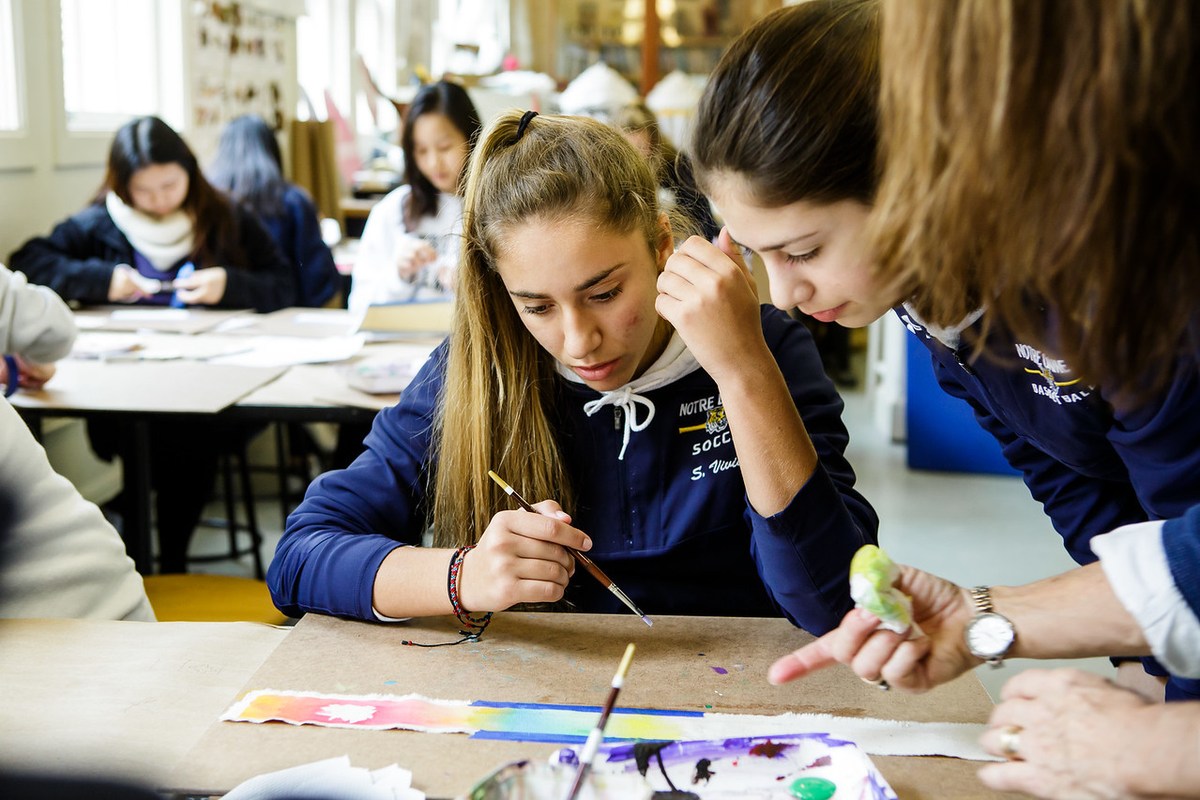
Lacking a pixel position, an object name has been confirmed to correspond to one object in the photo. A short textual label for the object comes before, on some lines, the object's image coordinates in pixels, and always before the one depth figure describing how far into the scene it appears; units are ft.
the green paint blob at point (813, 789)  2.92
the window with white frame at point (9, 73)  10.94
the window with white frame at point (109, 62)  13.00
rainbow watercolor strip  3.23
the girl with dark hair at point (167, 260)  10.71
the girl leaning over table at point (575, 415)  4.47
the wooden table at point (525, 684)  3.05
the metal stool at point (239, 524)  10.73
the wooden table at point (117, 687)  3.18
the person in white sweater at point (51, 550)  4.16
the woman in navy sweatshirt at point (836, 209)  3.32
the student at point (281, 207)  13.62
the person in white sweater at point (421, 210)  11.66
